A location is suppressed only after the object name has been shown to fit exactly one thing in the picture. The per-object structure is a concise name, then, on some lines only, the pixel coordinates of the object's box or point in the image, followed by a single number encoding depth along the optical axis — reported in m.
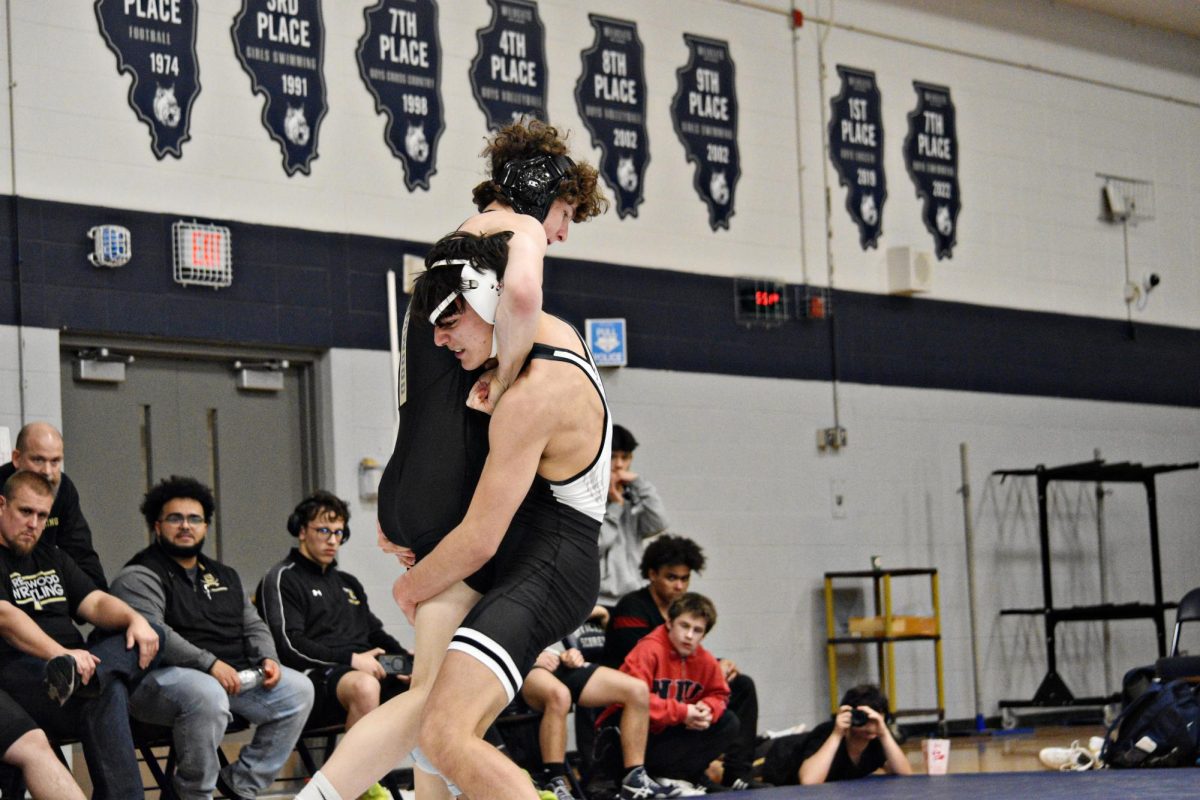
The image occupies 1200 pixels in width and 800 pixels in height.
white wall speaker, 20.37
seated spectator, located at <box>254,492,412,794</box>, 12.66
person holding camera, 13.65
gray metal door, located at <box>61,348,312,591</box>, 14.27
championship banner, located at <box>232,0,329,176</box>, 15.17
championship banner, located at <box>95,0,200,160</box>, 14.34
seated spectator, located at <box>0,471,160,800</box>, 10.59
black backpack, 13.65
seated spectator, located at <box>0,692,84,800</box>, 10.01
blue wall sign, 17.38
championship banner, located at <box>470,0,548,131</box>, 16.88
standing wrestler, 6.33
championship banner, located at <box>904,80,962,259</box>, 21.08
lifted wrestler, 6.62
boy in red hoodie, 13.46
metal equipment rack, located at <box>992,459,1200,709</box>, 20.55
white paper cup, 13.92
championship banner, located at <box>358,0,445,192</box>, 16.07
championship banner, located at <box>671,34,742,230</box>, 18.72
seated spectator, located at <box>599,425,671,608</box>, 15.19
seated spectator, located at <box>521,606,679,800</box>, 12.90
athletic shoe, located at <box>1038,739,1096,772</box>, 14.24
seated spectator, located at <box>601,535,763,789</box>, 14.47
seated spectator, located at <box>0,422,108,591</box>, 11.75
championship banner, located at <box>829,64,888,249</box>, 20.27
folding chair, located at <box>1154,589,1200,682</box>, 15.78
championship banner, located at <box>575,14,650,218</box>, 17.82
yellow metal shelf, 18.69
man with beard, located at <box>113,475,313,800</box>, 11.25
